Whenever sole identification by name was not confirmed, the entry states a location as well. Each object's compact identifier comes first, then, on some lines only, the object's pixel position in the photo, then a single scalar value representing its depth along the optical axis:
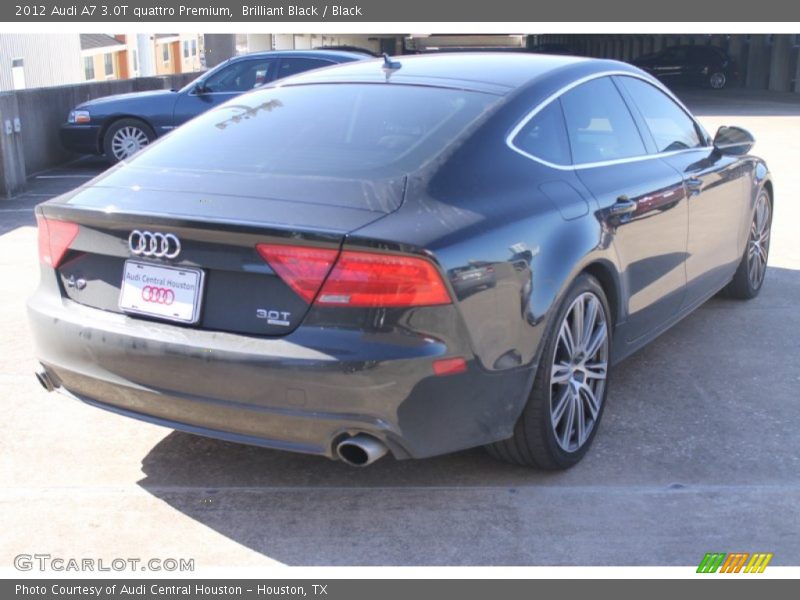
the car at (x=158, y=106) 12.82
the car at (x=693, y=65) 36.69
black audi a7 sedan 3.38
